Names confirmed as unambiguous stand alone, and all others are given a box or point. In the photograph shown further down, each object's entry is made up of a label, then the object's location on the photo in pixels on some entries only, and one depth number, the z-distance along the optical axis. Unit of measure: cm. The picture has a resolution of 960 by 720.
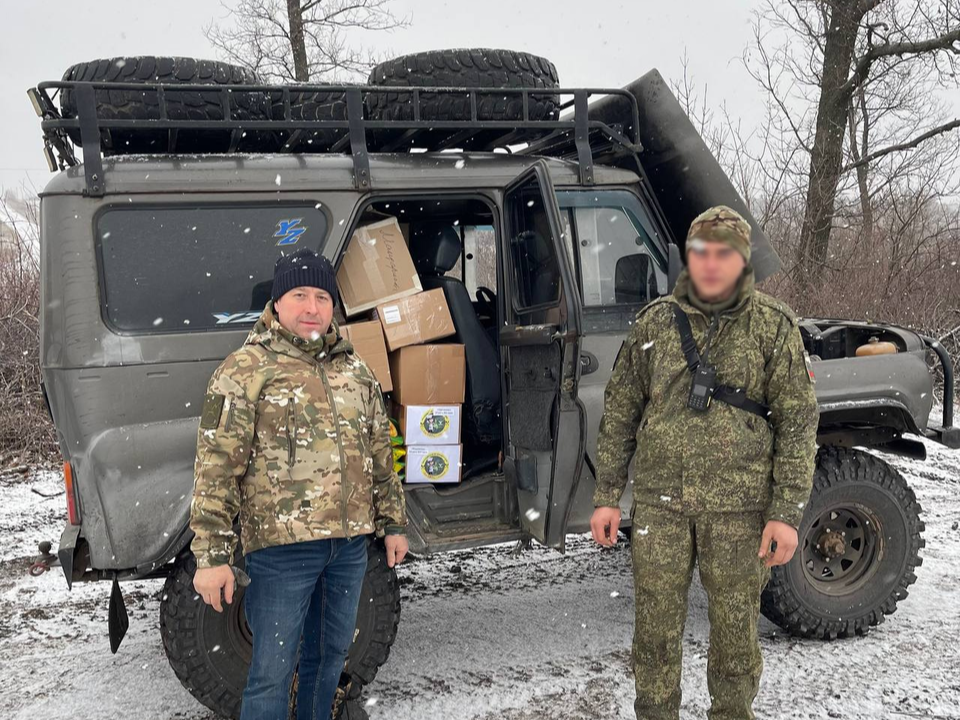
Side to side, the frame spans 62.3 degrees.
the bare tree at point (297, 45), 1102
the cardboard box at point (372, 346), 334
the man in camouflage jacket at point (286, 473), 223
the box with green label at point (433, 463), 346
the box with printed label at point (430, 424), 344
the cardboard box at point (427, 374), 345
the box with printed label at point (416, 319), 343
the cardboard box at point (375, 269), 341
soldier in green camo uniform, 244
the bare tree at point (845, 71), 1083
